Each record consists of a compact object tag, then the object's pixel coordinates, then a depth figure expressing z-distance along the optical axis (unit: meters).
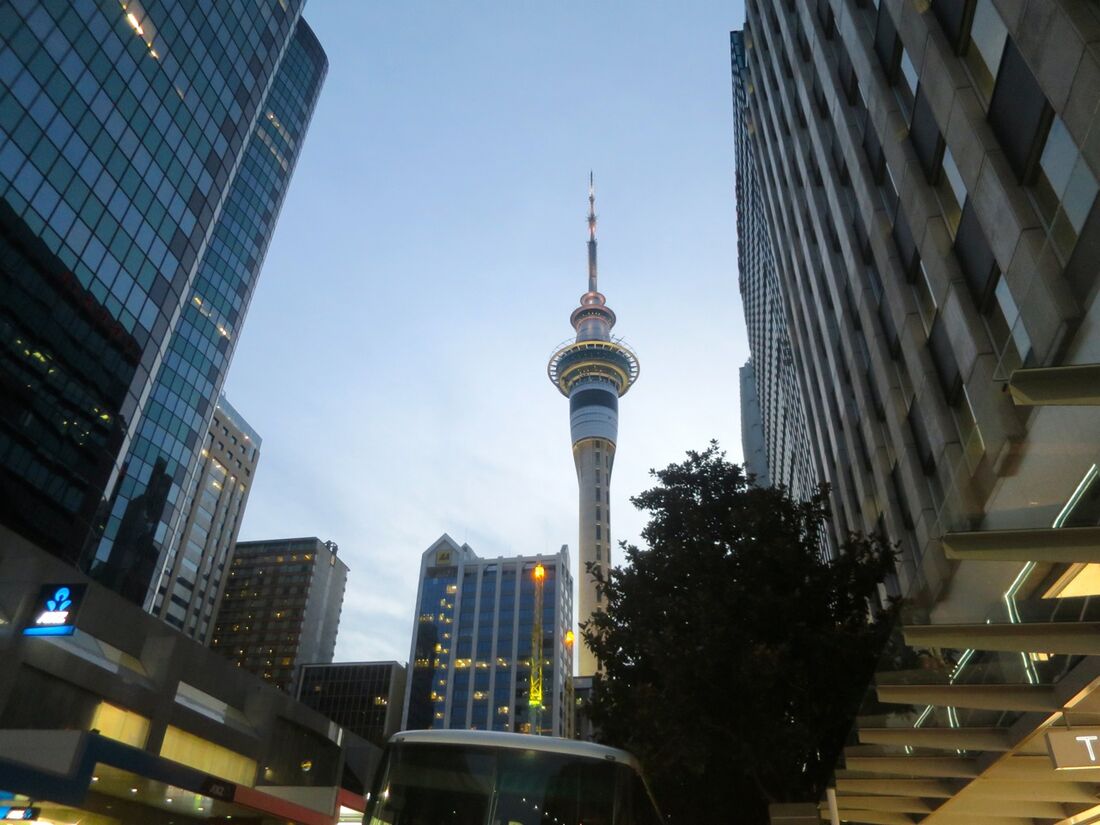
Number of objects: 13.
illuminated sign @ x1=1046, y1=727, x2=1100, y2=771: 10.85
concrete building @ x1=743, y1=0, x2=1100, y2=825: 10.38
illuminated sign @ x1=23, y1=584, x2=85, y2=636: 21.66
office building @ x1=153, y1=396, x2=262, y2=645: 109.62
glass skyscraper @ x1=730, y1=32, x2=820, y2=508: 53.66
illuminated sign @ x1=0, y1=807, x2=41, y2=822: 19.23
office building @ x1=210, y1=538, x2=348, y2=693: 147.62
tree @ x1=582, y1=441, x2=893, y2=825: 17.52
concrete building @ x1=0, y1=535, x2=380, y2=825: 19.61
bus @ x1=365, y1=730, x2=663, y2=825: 10.44
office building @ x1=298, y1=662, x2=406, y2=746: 142.00
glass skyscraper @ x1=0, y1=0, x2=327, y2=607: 41.09
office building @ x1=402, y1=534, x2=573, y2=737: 151.25
